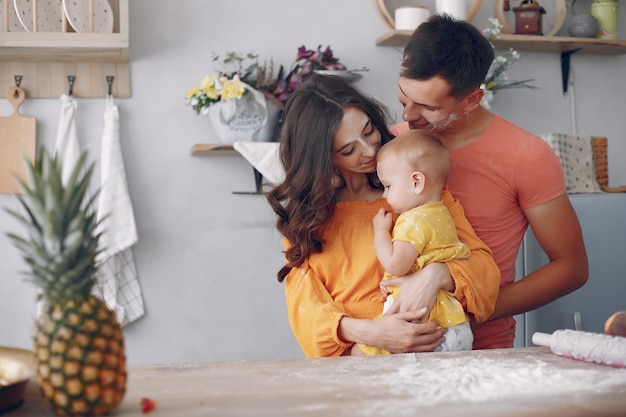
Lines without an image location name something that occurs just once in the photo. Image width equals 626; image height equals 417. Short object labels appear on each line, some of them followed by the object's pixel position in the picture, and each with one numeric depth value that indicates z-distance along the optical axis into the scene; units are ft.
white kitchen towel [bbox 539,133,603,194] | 9.73
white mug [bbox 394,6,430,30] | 10.23
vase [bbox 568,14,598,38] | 11.12
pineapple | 3.09
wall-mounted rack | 8.95
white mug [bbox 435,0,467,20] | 10.39
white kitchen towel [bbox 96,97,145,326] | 9.69
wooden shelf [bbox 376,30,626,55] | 10.46
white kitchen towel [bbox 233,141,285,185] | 9.46
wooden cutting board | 9.62
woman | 5.73
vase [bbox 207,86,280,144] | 9.49
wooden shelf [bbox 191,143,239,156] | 9.58
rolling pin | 4.23
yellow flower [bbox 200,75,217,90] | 9.50
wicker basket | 10.17
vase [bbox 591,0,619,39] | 11.30
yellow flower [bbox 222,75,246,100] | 9.34
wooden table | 3.43
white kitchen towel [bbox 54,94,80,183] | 9.70
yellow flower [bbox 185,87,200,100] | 9.61
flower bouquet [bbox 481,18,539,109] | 10.49
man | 6.31
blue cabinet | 9.05
